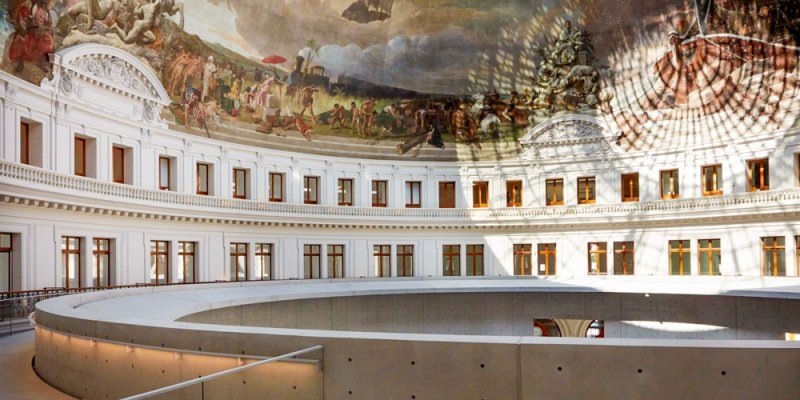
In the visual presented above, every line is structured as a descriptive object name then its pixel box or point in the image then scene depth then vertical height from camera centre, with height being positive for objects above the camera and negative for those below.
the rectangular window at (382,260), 43.34 -3.20
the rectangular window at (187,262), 34.78 -2.58
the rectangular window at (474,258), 44.16 -3.19
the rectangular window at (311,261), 41.06 -3.06
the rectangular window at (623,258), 40.31 -3.01
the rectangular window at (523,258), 43.53 -3.22
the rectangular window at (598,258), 41.12 -3.08
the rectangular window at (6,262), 24.95 -1.78
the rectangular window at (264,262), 39.09 -2.94
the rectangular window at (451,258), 44.22 -3.18
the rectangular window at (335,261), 41.91 -3.12
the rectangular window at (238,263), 37.91 -2.91
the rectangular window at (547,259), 42.91 -3.23
